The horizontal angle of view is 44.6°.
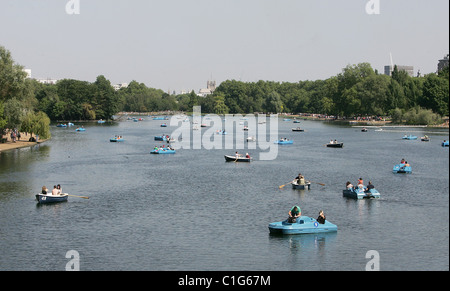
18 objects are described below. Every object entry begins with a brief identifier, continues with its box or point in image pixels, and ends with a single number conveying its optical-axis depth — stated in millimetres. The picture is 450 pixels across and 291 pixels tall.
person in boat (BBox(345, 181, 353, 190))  57578
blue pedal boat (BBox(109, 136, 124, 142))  128275
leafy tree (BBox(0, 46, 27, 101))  100038
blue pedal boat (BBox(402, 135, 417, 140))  126875
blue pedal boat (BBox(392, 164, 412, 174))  73812
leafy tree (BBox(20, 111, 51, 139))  113625
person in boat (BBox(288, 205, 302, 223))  42969
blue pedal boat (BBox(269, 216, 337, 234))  42688
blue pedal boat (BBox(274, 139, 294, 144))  121188
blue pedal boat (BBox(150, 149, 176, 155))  102688
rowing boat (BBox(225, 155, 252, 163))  88275
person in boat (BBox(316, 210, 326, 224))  43688
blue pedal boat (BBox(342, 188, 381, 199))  56094
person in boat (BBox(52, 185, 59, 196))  54309
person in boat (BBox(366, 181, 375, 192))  56772
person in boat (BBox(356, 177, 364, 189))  56881
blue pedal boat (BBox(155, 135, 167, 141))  134750
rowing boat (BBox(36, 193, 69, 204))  53469
